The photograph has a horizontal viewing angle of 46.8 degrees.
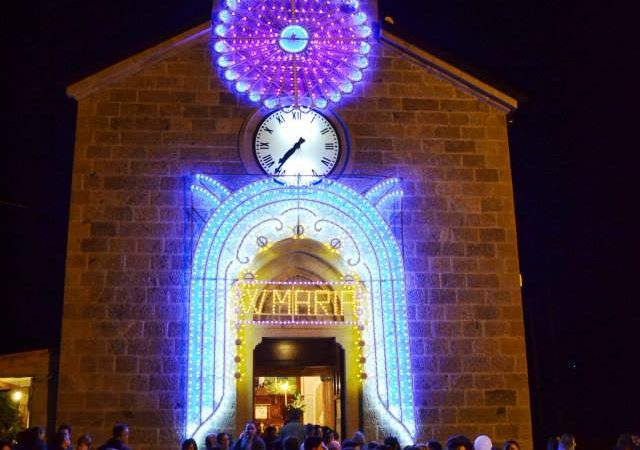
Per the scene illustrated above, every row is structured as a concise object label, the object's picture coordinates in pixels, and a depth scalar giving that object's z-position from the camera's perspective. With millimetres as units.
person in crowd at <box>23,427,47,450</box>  6938
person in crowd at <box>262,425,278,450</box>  10609
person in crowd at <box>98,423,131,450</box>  7621
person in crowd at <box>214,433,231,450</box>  9062
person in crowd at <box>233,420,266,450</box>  9133
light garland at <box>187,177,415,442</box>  10383
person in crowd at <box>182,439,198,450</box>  8541
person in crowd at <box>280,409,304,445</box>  11125
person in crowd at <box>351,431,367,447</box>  7434
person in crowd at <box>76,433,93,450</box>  7812
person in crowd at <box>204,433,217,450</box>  9135
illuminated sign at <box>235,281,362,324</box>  11141
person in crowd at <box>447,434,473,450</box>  6595
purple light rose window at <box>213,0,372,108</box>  11648
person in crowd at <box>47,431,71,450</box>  7312
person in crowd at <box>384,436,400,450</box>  7758
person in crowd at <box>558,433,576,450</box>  8156
